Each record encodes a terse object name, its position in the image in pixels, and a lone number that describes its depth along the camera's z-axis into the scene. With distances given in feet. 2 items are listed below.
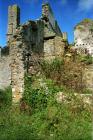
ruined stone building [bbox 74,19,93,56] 26.90
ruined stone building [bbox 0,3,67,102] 21.06
